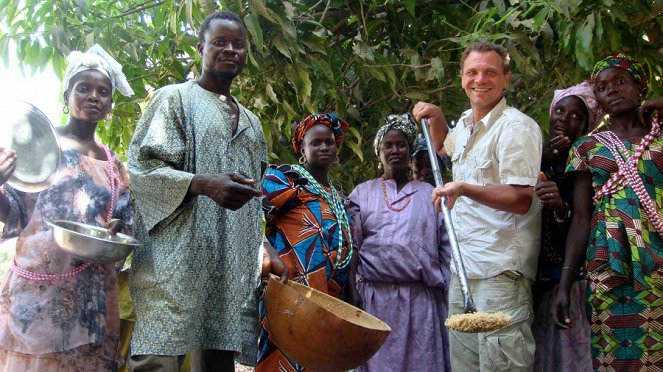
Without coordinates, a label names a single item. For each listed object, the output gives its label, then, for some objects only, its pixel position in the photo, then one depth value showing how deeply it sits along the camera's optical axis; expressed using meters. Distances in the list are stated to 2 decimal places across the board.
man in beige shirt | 3.00
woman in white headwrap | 3.04
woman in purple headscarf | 3.30
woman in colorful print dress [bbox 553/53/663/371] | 2.89
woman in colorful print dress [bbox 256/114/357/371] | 3.63
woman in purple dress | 4.03
